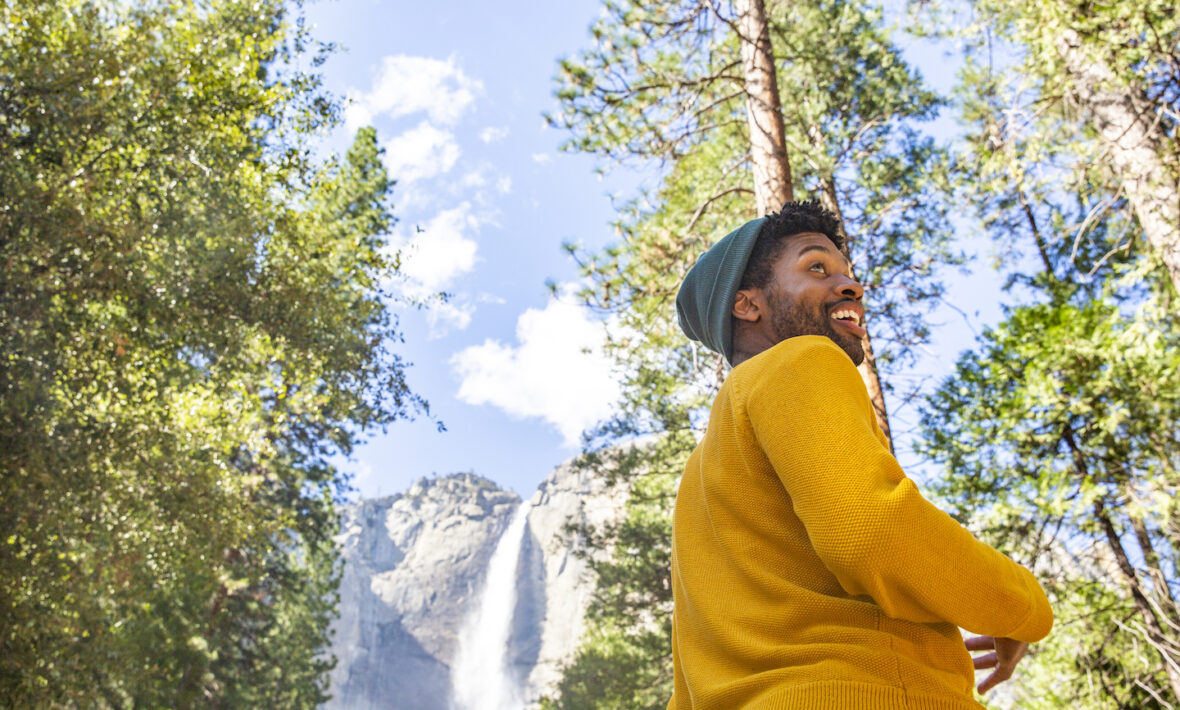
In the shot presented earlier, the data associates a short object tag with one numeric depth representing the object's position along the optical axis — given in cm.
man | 116
